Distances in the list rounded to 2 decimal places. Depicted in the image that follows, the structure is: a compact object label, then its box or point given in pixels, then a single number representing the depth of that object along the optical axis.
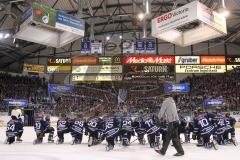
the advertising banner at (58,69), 26.34
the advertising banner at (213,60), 26.41
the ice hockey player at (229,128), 8.86
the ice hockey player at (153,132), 8.38
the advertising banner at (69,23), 10.43
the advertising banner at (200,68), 26.20
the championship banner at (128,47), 21.22
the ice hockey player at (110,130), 7.92
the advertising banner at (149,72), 23.20
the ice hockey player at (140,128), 9.14
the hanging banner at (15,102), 23.19
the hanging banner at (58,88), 21.97
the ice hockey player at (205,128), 7.96
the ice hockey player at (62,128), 9.60
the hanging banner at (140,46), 21.39
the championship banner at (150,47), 21.37
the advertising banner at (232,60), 27.55
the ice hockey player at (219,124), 8.60
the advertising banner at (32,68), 30.41
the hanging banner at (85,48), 20.94
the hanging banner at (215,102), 19.12
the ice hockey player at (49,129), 9.76
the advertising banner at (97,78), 25.92
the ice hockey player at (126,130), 8.87
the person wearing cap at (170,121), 6.49
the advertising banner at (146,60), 24.89
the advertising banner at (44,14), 9.84
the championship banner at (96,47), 20.27
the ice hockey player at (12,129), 9.52
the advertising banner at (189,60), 26.50
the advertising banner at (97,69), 25.92
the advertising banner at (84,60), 25.75
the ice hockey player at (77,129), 9.42
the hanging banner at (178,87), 23.73
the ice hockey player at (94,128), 9.09
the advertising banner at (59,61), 26.16
